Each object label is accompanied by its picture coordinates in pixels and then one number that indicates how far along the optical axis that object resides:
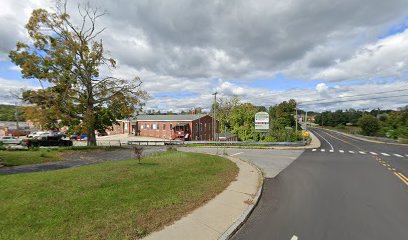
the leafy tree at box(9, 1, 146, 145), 21.41
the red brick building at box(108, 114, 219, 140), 49.41
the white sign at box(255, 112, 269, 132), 35.38
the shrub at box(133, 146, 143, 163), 12.65
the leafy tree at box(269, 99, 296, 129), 74.53
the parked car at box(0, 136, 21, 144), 26.27
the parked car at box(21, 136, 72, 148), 26.15
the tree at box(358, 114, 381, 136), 61.91
